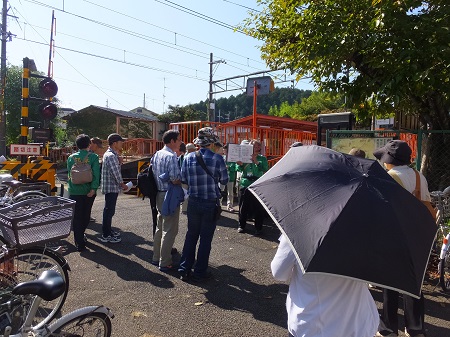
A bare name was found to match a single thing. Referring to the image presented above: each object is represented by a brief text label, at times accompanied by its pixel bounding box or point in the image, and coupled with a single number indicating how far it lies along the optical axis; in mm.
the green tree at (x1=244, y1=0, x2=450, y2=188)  4895
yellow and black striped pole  8148
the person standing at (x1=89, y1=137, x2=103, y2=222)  6601
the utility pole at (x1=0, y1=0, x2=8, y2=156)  17719
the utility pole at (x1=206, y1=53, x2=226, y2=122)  27878
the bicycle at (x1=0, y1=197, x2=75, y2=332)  3014
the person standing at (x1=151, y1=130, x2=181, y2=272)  5059
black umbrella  1658
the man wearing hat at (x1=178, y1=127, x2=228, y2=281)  4691
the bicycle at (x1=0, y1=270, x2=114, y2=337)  2234
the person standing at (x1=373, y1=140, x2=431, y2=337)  3410
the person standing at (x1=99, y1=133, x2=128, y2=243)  6223
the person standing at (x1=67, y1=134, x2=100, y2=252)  6008
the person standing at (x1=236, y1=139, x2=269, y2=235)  7094
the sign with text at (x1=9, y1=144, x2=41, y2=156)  8000
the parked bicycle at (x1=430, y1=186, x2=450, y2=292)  4406
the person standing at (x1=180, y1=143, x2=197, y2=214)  7012
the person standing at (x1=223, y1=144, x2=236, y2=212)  8727
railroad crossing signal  8711
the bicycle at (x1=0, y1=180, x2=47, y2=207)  5800
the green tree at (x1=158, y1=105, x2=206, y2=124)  38281
